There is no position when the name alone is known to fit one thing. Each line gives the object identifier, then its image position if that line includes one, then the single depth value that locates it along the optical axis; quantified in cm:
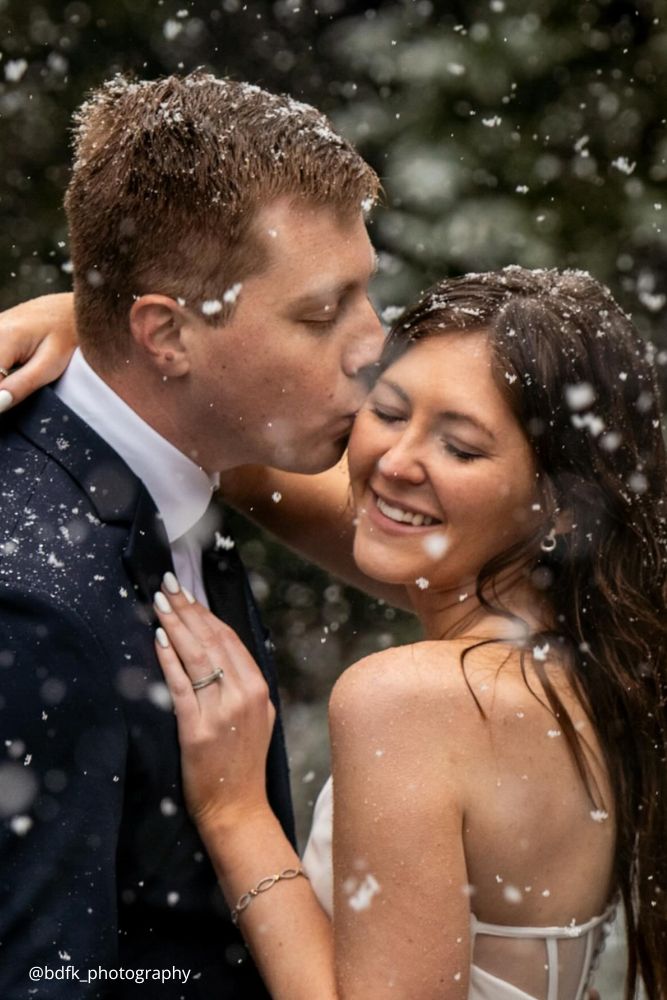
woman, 250
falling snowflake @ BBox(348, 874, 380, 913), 250
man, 267
